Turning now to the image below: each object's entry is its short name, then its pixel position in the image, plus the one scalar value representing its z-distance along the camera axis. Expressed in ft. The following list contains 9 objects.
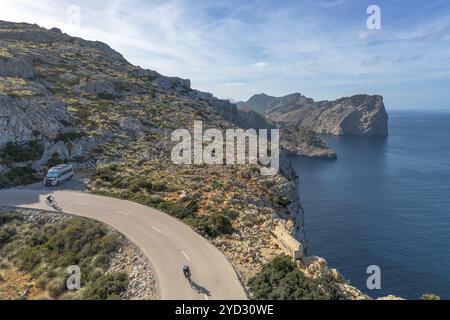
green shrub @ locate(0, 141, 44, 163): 176.14
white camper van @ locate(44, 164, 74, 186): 157.79
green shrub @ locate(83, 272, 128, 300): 79.97
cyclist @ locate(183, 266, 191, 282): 80.12
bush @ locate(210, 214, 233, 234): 110.42
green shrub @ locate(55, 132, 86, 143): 201.16
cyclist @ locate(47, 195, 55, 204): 132.93
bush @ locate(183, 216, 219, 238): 107.65
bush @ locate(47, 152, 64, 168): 182.54
